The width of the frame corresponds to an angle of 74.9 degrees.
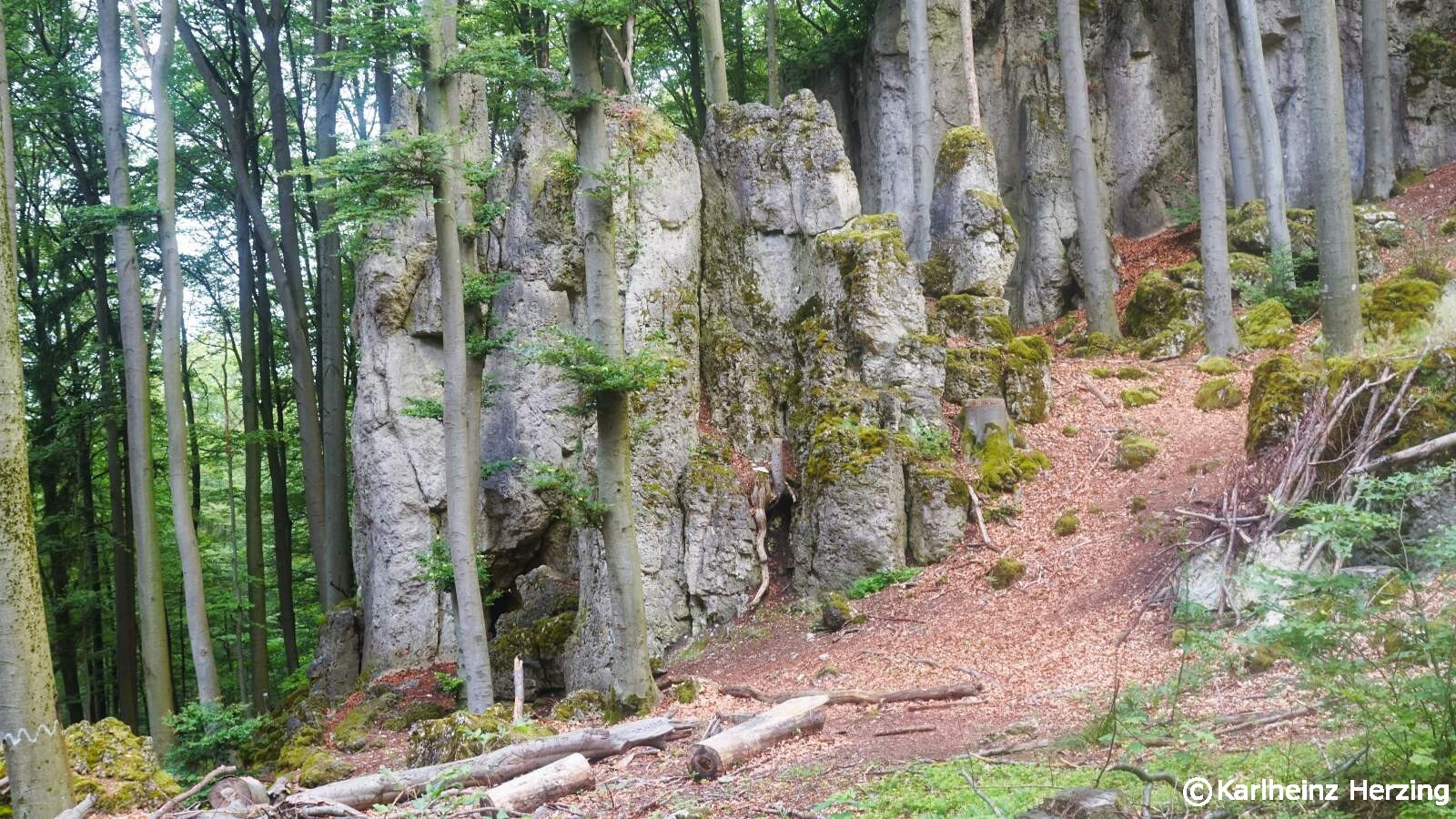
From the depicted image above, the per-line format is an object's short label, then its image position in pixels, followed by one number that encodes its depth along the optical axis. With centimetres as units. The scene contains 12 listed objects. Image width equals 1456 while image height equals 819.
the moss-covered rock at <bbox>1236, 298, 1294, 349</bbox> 1433
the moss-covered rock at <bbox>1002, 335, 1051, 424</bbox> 1306
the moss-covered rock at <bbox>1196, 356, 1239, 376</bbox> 1370
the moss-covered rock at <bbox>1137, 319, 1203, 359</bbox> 1542
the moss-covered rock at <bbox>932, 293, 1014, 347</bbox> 1373
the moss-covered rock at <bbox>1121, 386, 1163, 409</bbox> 1312
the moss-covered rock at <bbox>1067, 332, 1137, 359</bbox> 1600
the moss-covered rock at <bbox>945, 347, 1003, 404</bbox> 1316
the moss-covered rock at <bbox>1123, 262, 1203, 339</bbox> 1609
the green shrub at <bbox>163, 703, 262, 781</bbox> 1131
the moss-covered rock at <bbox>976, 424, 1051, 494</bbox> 1178
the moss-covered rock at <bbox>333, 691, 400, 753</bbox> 1159
